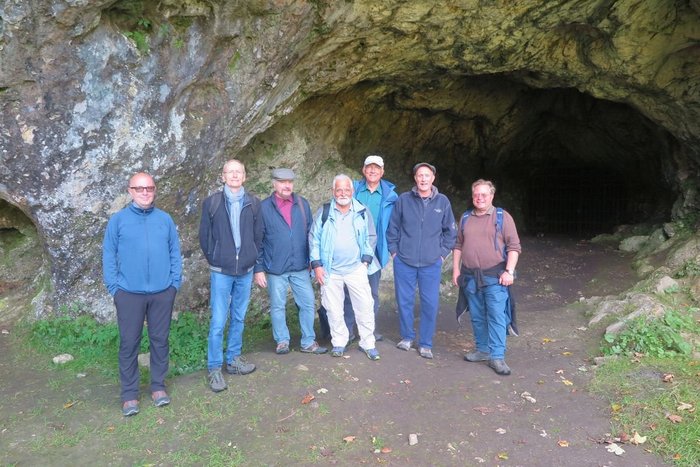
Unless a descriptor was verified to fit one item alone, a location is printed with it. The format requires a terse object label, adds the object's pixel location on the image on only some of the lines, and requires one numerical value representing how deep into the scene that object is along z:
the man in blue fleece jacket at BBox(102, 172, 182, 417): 4.14
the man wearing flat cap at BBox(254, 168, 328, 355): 5.08
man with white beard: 5.04
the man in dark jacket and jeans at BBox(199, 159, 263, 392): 4.66
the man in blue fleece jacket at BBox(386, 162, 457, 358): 5.19
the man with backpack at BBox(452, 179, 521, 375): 4.96
